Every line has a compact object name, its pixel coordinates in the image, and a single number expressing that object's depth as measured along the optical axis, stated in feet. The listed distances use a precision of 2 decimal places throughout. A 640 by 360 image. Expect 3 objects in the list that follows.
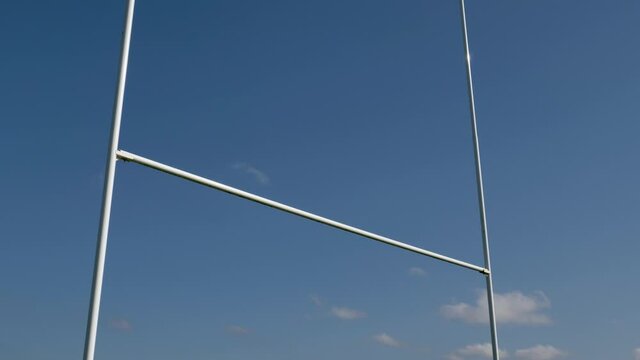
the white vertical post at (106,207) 9.22
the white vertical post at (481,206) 17.83
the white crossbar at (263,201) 11.14
